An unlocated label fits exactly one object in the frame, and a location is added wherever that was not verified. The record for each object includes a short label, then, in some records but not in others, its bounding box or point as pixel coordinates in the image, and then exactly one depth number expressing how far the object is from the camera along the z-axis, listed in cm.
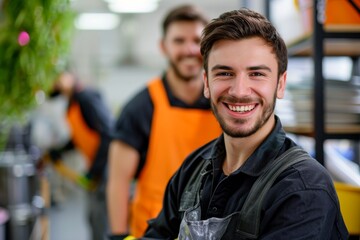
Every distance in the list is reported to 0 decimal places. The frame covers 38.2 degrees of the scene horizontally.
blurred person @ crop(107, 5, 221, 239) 228
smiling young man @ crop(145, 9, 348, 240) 106
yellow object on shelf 167
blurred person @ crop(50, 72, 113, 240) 393
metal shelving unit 180
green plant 257
